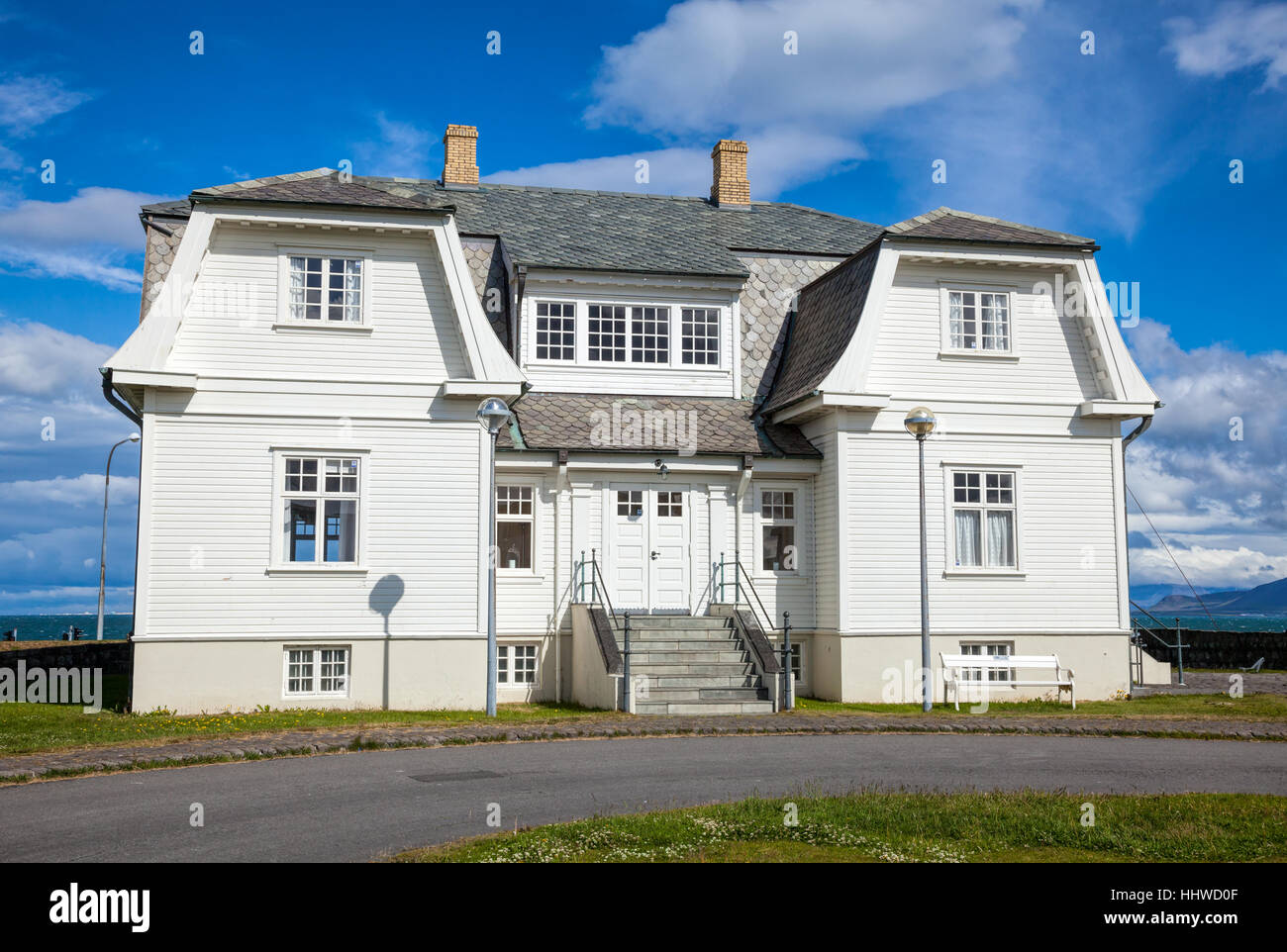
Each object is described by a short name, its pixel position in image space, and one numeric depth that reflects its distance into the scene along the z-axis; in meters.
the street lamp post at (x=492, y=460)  16.61
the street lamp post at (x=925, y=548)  18.41
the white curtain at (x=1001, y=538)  21.06
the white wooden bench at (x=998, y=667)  19.52
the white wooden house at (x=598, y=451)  18.31
